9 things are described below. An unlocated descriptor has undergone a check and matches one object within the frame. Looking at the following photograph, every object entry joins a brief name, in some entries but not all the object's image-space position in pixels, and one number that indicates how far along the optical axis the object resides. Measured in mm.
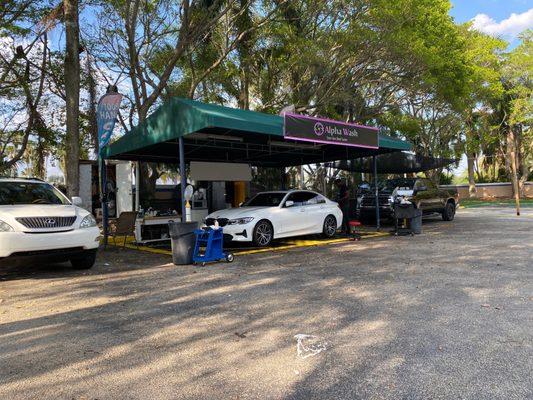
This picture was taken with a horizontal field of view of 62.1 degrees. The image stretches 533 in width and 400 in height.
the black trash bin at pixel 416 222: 13562
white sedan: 10680
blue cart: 8766
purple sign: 10703
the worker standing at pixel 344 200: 13164
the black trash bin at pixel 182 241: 8789
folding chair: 11445
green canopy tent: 9633
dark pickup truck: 16016
